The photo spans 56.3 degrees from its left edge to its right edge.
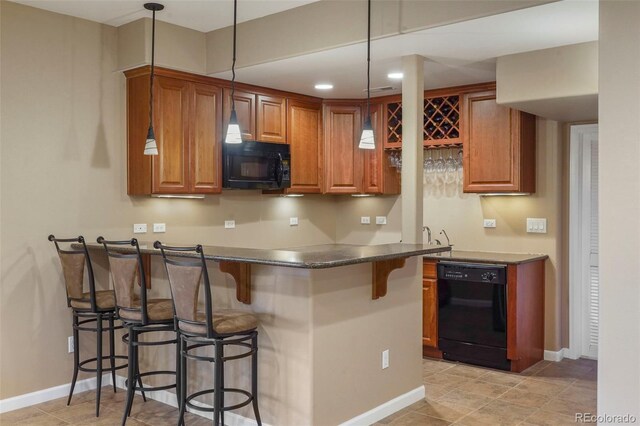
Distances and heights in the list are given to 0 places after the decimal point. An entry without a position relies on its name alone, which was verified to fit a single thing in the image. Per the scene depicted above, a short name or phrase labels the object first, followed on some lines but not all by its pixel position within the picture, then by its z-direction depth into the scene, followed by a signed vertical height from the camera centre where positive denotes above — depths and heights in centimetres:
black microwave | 496 +33
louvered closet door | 512 -36
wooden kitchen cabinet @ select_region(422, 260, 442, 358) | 503 -88
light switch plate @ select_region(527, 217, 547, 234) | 511 -19
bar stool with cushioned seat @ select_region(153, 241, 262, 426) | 306 -64
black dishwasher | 472 -89
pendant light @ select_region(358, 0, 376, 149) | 361 +40
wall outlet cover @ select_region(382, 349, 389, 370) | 373 -97
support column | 410 +40
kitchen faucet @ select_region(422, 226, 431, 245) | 569 -30
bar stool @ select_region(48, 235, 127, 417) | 386 -63
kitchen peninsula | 321 -70
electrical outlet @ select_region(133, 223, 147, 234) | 459 -19
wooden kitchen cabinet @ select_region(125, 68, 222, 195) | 445 +53
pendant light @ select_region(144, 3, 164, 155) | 401 +62
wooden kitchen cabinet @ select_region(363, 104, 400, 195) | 578 +38
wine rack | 525 +75
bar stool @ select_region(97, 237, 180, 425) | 350 -64
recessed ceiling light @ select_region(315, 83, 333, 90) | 514 +102
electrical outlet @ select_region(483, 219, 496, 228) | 538 -18
